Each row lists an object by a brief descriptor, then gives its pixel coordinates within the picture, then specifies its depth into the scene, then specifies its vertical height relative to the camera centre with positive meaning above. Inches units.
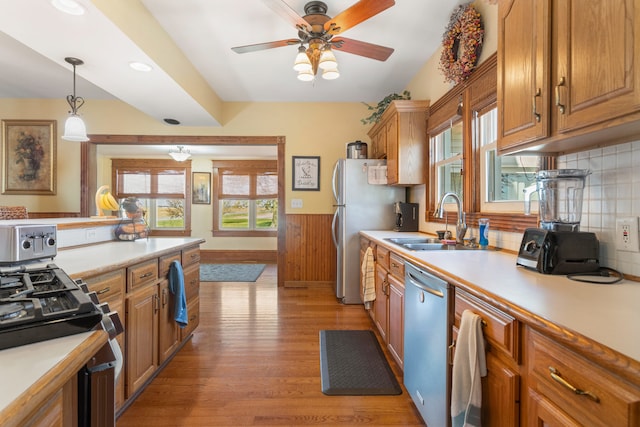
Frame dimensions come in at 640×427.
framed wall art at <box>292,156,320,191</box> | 175.3 +22.9
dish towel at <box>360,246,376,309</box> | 110.7 -23.8
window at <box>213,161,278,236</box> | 274.2 +16.3
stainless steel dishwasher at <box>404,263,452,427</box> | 52.8 -25.6
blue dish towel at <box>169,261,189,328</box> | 87.3 -21.7
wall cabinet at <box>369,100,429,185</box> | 123.5 +29.7
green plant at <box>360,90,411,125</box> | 140.1 +52.1
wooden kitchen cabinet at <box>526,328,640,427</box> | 24.0 -15.8
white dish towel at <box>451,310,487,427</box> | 41.8 -22.2
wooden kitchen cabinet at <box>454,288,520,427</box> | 36.7 -19.5
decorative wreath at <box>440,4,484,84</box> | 82.8 +48.8
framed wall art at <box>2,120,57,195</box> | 165.9 +30.2
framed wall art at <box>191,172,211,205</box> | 275.1 +22.2
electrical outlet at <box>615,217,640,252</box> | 45.4 -3.0
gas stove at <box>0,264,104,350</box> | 26.4 -9.3
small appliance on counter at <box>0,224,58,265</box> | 56.8 -5.8
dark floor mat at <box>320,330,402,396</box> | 77.1 -43.6
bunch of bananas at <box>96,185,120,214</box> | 106.6 +4.0
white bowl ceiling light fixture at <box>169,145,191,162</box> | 222.8 +42.9
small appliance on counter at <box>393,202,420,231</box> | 134.0 -1.1
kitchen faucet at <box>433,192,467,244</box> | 85.8 -3.3
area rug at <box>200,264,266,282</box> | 193.8 -41.3
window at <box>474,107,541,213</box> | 73.9 +10.8
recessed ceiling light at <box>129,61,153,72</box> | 98.8 +48.1
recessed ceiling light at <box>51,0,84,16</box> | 68.3 +46.8
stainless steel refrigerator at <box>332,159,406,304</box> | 143.7 +1.6
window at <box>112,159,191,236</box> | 276.5 +21.6
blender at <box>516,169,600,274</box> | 48.8 -3.2
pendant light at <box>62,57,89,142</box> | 107.1 +29.1
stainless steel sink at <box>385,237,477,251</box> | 87.1 -9.2
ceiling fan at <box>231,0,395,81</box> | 78.7 +50.5
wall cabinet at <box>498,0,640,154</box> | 35.8 +19.8
